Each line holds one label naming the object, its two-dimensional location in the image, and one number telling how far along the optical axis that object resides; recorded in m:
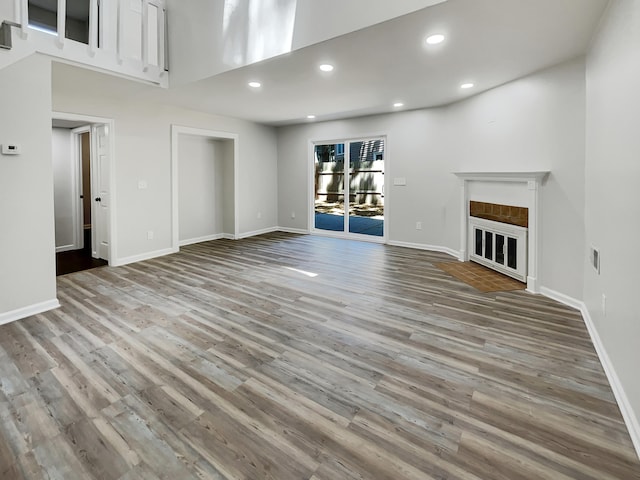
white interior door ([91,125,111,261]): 5.10
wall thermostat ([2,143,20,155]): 3.03
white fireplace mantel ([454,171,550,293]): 3.79
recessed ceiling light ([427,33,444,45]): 2.97
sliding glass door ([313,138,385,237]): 6.95
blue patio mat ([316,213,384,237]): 7.26
